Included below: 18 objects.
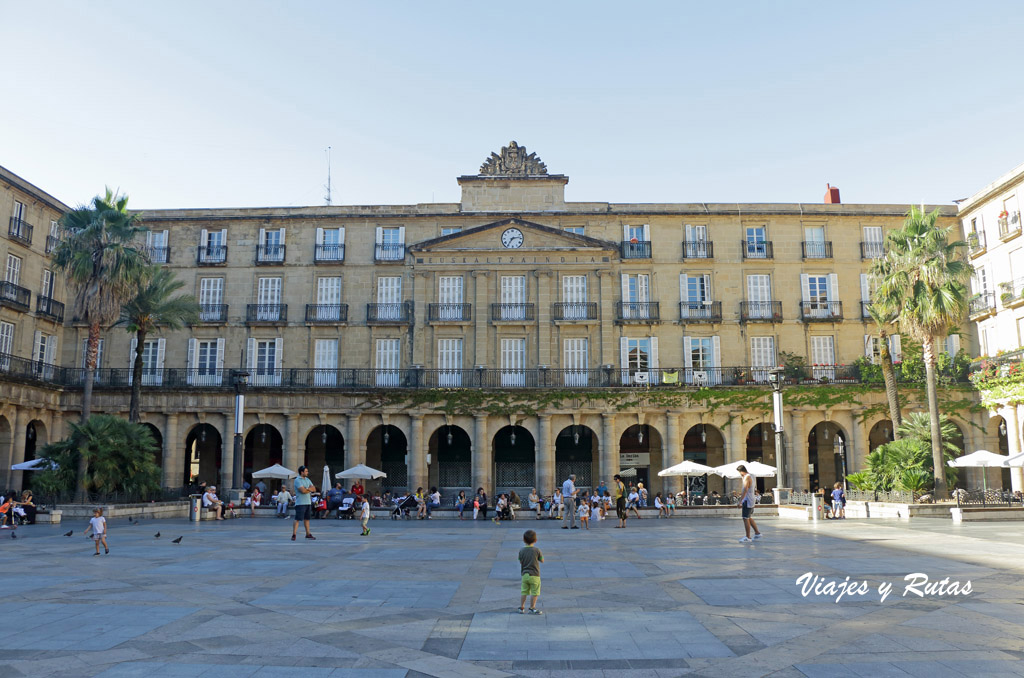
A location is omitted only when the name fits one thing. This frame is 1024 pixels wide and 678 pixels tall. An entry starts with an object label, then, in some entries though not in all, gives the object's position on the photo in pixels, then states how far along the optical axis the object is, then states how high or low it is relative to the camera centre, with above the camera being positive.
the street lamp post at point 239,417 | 29.36 +1.25
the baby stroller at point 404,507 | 31.59 -2.32
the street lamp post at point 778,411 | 27.77 +1.42
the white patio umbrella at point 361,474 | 34.56 -1.06
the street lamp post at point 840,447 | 41.47 +0.14
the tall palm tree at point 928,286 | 29.84 +6.37
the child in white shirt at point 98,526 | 16.42 -1.59
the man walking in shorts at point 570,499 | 25.41 -1.59
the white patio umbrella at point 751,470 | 32.34 -0.83
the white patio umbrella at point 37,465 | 28.59 -0.60
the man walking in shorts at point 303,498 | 19.62 -1.22
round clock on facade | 40.62 +10.93
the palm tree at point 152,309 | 33.72 +6.20
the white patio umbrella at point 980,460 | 30.21 -0.38
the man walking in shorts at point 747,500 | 18.66 -1.18
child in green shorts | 10.05 -1.56
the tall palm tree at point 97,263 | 31.25 +7.44
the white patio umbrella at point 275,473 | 35.03 -1.04
